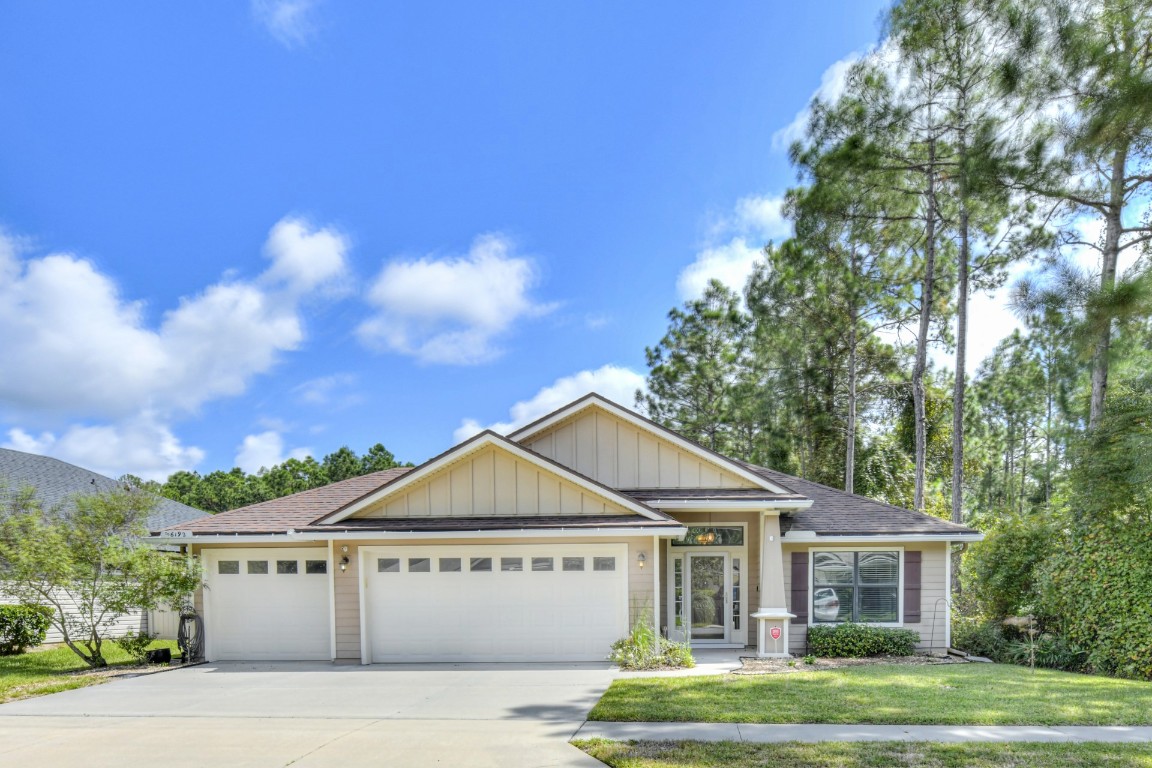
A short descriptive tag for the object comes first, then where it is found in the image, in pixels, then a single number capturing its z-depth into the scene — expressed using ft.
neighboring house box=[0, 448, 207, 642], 55.93
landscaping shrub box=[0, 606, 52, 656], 42.47
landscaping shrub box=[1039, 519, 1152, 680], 30.01
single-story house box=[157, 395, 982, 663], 35.37
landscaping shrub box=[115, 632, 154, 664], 36.60
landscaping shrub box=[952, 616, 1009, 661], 37.40
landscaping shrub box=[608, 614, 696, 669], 32.24
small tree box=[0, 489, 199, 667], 35.12
